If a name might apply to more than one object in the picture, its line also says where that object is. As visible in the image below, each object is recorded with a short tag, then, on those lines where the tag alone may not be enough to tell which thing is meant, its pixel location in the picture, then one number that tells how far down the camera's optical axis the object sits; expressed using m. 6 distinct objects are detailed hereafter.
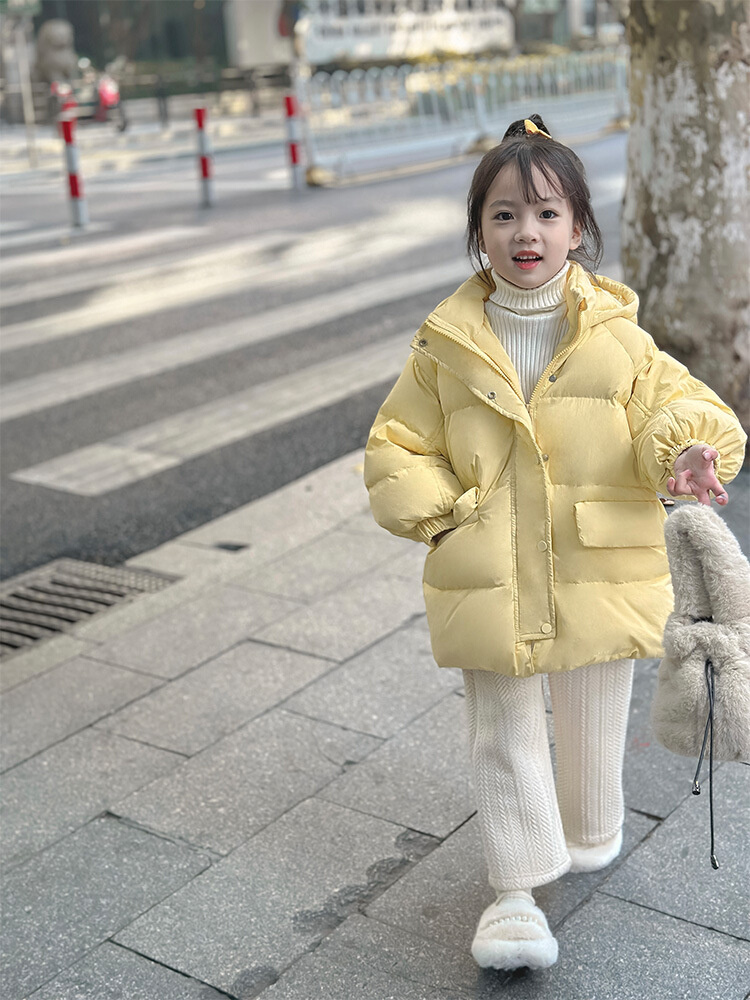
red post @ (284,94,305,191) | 15.89
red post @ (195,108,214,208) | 14.73
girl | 2.35
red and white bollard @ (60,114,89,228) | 13.52
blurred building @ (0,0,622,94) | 33.81
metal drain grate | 4.52
